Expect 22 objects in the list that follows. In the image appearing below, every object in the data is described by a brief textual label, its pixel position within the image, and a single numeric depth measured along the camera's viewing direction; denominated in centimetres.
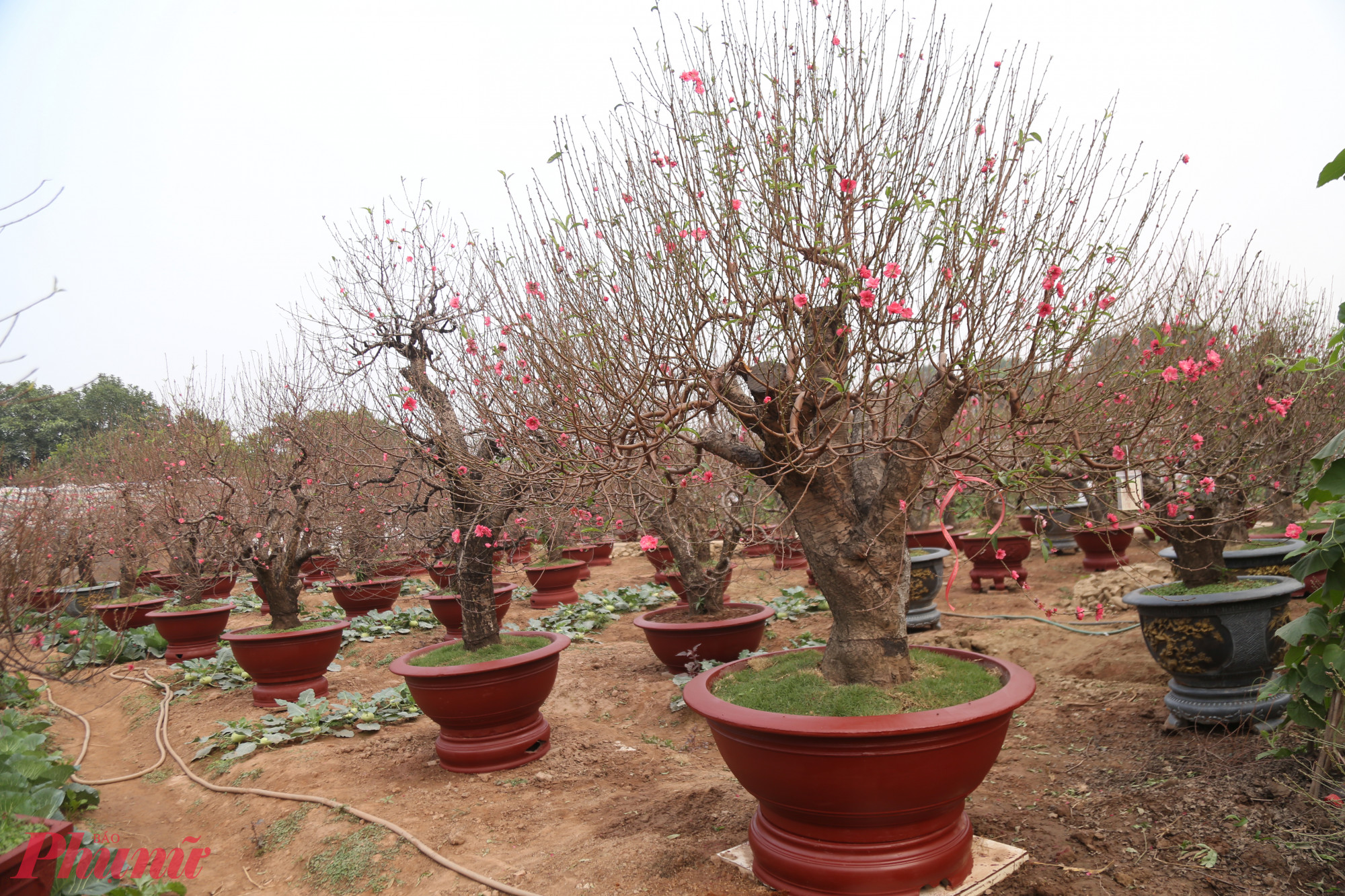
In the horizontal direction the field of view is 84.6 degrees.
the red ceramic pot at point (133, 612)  965
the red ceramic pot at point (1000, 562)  958
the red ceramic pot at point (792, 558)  1137
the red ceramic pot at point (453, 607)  841
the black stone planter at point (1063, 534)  1105
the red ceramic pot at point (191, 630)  841
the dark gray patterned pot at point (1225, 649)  396
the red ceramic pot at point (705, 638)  616
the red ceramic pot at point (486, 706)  467
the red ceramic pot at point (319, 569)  1316
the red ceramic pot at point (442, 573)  817
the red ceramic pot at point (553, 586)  1098
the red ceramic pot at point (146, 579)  1327
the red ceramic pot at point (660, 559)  1098
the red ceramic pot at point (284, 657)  648
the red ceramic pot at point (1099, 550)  966
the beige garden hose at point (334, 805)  326
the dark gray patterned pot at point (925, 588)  770
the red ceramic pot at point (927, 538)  1089
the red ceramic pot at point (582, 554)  1358
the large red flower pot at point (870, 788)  260
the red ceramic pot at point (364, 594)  1012
